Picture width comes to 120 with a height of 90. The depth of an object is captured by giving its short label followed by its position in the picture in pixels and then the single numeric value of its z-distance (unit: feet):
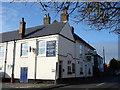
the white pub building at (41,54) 41.68
